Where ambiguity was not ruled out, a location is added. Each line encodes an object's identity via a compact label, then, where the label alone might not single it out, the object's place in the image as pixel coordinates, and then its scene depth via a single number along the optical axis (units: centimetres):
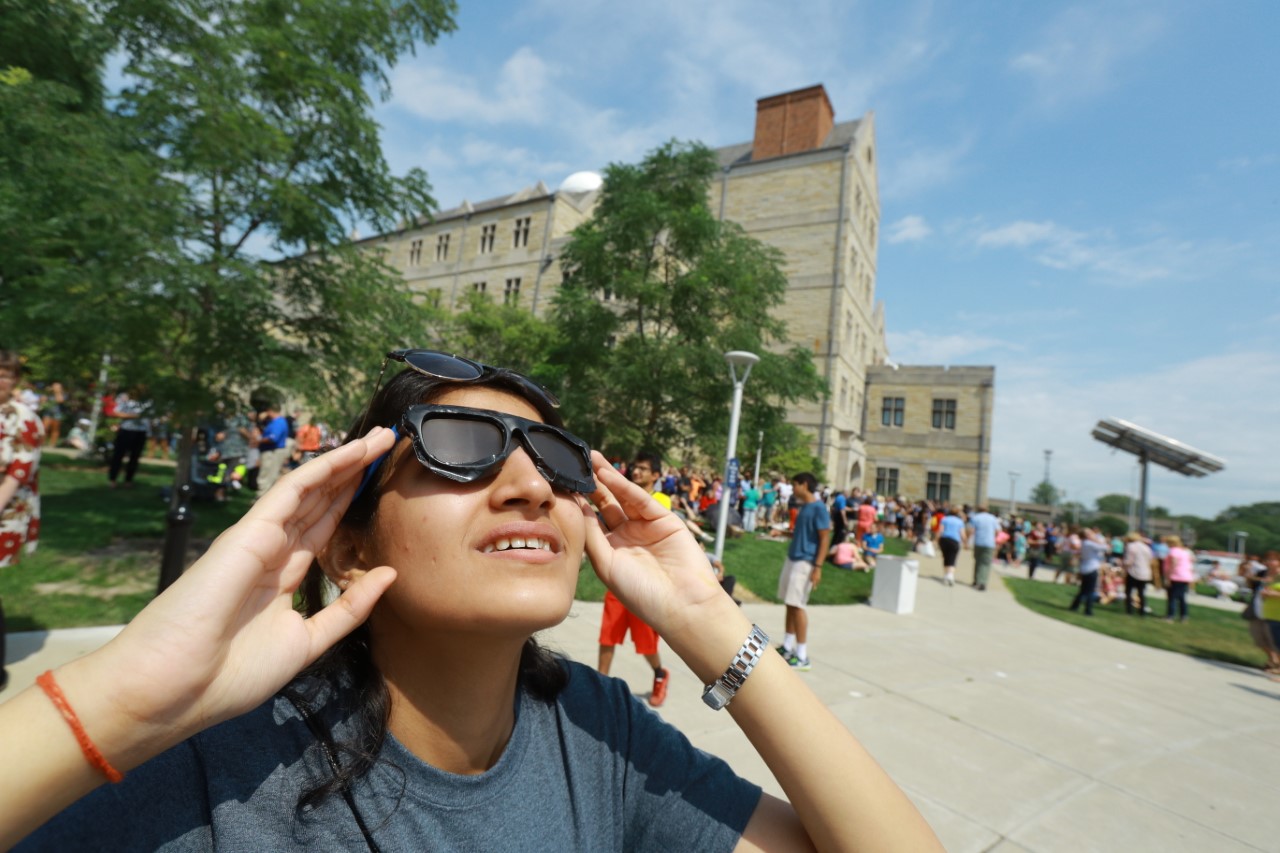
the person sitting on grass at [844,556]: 1366
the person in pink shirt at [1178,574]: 1336
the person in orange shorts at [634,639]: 475
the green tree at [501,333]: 2902
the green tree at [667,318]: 1648
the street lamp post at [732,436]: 1141
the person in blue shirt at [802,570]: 646
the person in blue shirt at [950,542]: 1493
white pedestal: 1070
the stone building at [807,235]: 3375
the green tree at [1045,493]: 11244
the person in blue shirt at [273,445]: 1109
